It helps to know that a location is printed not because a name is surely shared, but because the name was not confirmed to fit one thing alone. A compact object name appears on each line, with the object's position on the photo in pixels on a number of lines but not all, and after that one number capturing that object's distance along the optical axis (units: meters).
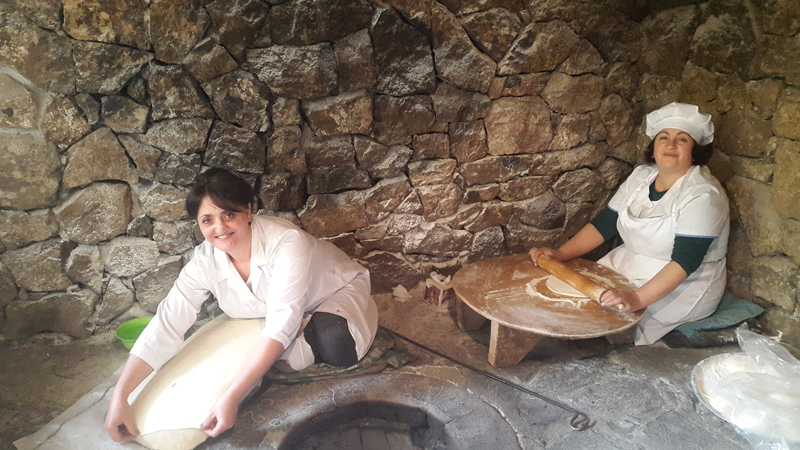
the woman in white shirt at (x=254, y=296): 2.02
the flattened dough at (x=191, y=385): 1.88
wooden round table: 2.19
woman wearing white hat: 2.35
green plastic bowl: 2.54
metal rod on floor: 2.08
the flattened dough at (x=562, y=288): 2.44
